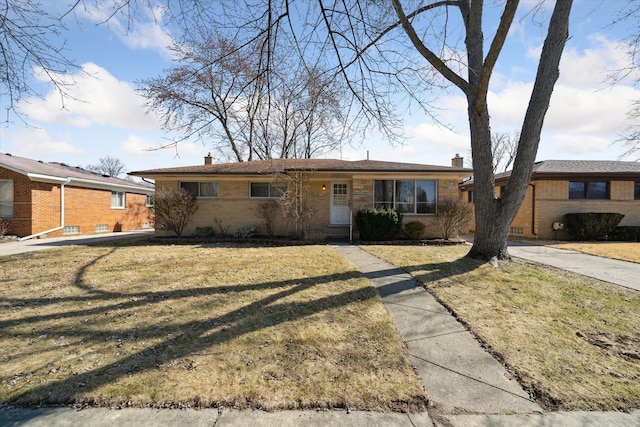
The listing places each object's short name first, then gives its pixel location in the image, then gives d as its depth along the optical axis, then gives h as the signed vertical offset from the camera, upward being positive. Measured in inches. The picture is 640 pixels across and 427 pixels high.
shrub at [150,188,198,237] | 501.7 +3.8
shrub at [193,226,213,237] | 524.7 -35.1
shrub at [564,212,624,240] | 558.3 -20.4
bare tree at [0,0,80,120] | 168.5 +92.8
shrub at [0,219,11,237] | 518.9 -29.4
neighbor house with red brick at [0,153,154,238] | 541.0 +22.8
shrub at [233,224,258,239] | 511.8 -34.0
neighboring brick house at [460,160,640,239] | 581.6 +34.3
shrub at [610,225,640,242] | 559.5 -38.4
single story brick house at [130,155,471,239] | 502.6 +38.9
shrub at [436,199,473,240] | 482.6 -6.0
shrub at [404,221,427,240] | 489.0 -27.1
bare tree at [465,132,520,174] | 1583.4 +309.3
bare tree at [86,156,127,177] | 2283.0 +333.1
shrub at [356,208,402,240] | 476.4 -18.6
